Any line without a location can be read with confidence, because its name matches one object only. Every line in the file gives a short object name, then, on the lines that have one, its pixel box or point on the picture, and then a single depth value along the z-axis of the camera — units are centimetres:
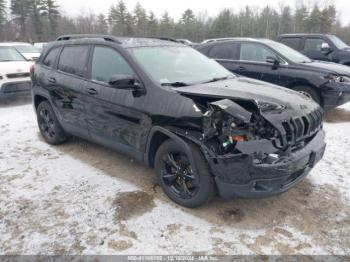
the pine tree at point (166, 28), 5222
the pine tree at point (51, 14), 4775
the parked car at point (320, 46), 1012
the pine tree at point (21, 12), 4700
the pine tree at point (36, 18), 4662
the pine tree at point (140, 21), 5264
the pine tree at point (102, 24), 5603
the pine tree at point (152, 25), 5244
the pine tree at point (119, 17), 5402
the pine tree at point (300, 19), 4175
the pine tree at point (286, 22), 4819
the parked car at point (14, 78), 820
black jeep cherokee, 279
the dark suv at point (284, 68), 626
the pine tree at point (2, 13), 4525
